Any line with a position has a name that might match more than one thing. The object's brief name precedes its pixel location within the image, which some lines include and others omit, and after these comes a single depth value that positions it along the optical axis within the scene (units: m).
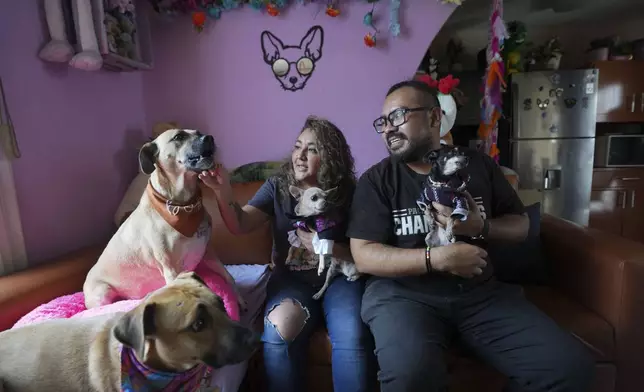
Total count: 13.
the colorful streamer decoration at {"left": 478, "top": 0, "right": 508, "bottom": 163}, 2.99
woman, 1.46
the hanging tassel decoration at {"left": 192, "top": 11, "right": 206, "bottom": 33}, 2.64
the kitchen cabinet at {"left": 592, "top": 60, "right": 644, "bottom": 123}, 4.29
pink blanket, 1.37
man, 1.28
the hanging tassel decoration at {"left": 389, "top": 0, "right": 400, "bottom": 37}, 2.58
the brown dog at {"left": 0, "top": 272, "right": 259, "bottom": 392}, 1.00
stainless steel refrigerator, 4.15
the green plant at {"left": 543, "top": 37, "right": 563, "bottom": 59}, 4.26
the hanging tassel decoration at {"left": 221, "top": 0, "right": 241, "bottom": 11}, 2.63
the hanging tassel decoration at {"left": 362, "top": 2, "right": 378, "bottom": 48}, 2.61
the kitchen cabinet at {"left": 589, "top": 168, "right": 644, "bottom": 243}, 4.36
